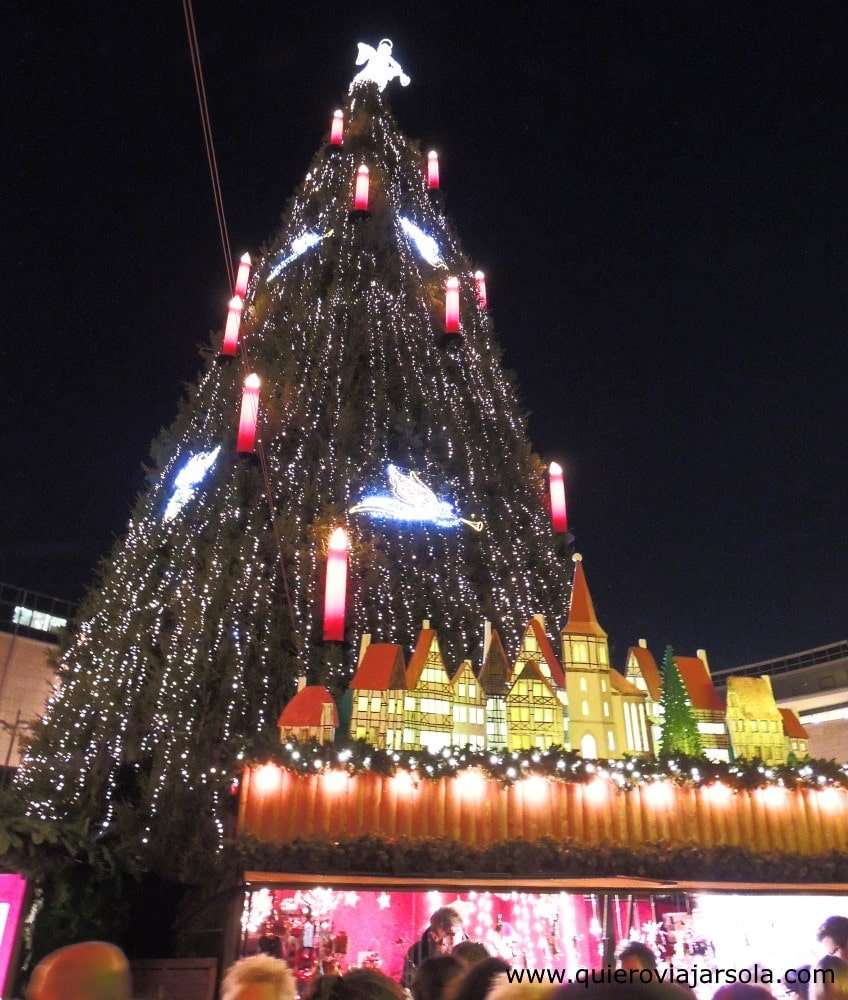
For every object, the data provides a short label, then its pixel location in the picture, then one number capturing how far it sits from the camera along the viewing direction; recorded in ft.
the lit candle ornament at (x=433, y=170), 76.43
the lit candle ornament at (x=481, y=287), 70.63
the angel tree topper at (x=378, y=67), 78.95
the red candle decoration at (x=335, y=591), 37.73
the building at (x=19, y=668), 69.36
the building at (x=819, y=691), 72.12
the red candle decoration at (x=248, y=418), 45.14
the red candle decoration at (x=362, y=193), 62.75
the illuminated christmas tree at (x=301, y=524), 39.50
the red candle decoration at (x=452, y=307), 57.41
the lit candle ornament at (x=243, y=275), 60.34
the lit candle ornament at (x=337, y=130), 73.46
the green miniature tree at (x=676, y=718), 34.09
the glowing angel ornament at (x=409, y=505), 49.84
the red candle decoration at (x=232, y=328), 55.62
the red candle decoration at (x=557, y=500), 55.62
